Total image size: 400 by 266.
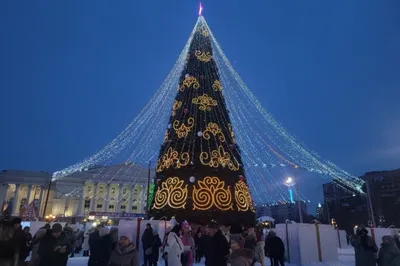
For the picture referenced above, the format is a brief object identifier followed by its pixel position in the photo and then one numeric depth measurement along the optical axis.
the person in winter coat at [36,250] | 5.34
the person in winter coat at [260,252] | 9.35
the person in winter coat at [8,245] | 4.84
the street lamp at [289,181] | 22.24
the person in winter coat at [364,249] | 7.46
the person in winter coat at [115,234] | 8.71
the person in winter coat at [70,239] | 5.93
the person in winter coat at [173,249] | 6.75
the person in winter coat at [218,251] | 5.89
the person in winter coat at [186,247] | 7.66
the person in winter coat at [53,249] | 5.27
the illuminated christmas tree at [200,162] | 14.45
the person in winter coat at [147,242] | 9.60
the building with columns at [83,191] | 57.81
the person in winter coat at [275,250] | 9.40
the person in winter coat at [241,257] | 3.68
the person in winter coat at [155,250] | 9.48
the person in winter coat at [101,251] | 5.99
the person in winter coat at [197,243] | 12.66
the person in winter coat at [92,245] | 6.03
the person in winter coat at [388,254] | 5.54
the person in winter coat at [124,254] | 4.58
